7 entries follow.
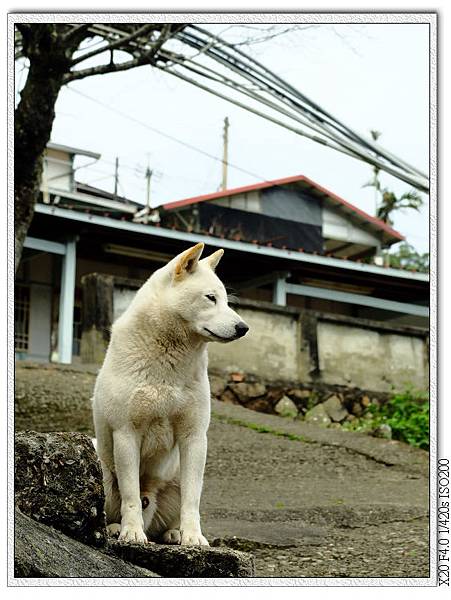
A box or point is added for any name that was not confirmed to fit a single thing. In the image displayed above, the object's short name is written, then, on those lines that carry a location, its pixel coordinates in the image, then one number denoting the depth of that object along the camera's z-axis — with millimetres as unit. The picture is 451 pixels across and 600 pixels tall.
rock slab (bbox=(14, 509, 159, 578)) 3562
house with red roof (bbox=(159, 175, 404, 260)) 17234
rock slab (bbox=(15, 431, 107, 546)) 3840
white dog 4305
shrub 10922
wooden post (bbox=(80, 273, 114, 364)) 11414
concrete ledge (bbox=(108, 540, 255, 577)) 4016
